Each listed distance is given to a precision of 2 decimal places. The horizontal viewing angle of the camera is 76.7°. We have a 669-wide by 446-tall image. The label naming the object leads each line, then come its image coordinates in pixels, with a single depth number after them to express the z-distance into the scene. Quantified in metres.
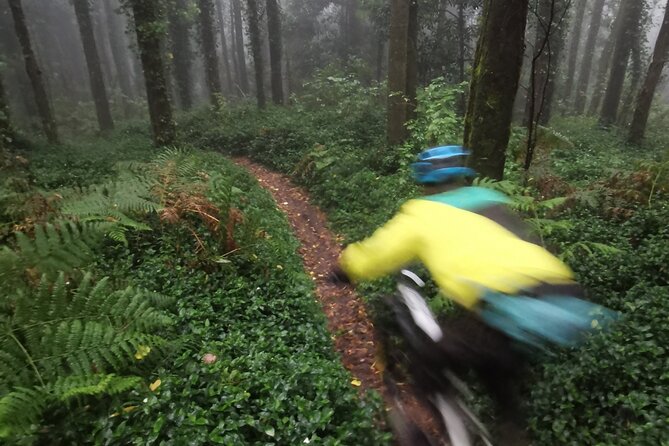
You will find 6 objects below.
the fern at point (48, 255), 3.49
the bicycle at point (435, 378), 3.01
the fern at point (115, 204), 5.47
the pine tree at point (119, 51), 40.91
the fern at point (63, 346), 2.97
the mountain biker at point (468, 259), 2.47
